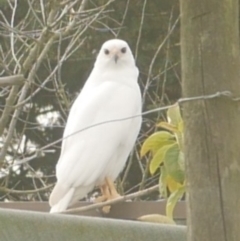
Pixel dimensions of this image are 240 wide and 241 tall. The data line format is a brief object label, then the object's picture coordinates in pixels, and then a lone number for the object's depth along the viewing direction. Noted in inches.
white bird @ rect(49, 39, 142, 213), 303.0
